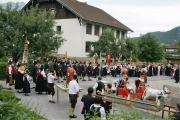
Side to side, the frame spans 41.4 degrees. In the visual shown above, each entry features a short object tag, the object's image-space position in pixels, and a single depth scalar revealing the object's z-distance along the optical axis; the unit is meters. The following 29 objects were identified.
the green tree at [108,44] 29.41
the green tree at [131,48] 31.55
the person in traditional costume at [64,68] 20.08
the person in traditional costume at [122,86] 10.94
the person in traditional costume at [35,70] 15.15
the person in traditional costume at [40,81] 13.86
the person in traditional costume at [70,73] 14.72
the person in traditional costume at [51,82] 11.69
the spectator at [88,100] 7.45
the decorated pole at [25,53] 17.93
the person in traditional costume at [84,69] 21.56
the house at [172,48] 95.06
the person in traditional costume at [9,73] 14.67
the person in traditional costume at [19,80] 13.96
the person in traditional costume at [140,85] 11.60
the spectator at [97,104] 6.02
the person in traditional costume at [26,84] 13.30
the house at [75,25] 33.22
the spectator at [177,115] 6.29
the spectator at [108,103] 8.99
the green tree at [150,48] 45.28
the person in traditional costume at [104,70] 25.80
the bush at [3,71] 18.80
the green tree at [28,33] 20.14
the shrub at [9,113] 3.54
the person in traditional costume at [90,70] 22.05
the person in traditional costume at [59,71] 19.69
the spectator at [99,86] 10.11
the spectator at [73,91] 9.28
